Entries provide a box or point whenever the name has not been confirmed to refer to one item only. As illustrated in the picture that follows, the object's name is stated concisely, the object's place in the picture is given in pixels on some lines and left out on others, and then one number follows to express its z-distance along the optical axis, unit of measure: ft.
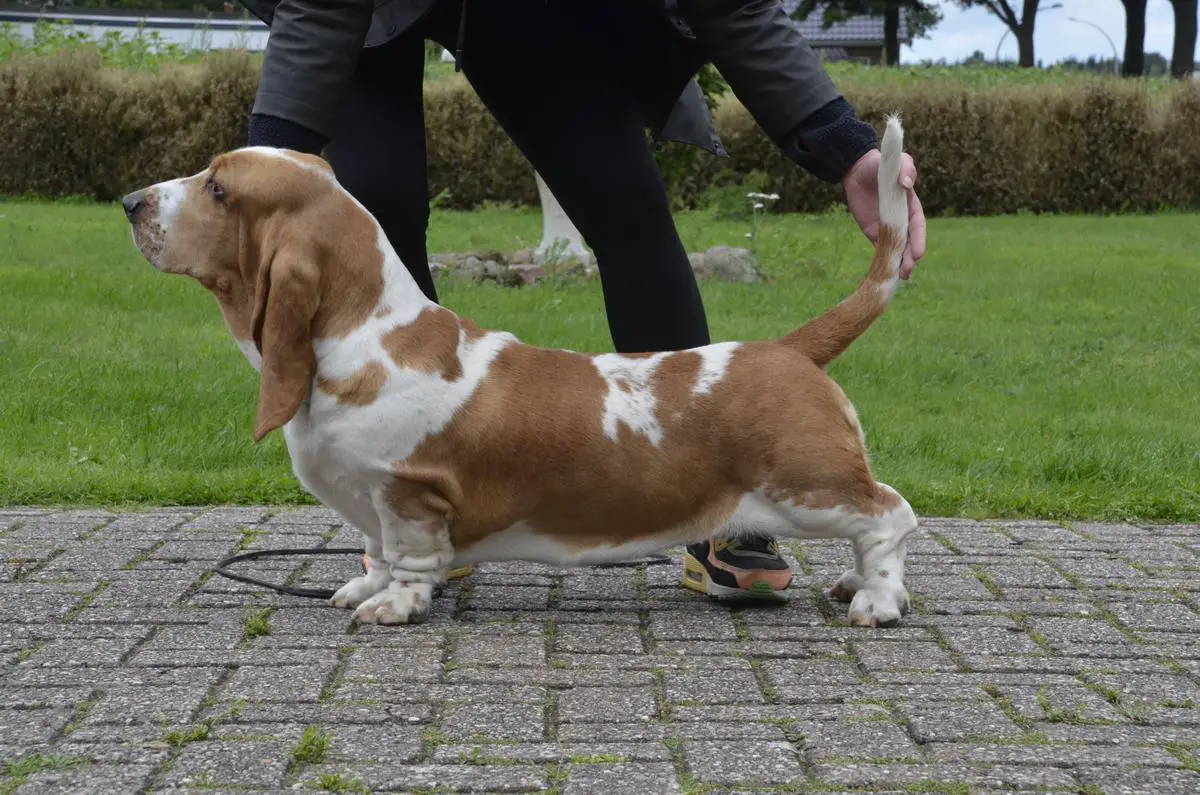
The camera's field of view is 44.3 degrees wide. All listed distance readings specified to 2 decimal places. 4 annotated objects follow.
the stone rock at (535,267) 38.14
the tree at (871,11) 154.88
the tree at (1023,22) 164.04
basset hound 11.32
